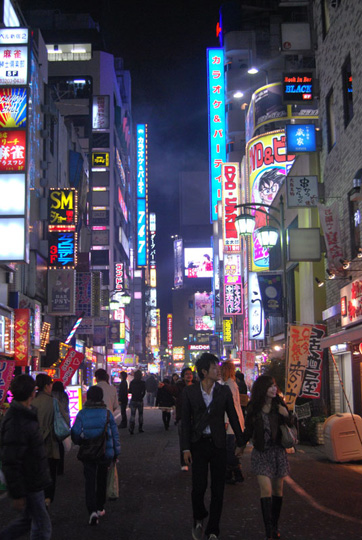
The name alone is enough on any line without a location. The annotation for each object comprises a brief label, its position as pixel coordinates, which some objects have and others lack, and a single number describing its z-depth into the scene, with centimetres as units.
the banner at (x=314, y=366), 1438
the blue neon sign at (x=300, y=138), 1948
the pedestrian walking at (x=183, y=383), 1421
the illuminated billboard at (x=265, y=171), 3253
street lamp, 1902
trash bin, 1272
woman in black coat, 661
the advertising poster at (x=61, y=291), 3104
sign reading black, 1975
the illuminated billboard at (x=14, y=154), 1984
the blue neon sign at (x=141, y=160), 9419
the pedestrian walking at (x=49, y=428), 804
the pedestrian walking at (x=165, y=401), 2127
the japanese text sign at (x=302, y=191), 1881
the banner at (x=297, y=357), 1451
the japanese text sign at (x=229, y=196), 4350
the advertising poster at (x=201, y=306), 13412
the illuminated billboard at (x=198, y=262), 14200
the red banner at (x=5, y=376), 1223
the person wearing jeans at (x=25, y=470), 505
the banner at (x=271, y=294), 2712
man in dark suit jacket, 637
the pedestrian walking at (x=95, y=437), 778
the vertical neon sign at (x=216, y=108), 5812
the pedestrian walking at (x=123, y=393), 2156
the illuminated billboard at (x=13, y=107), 1986
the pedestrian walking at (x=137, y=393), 2054
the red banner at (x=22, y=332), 2384
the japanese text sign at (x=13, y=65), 2041
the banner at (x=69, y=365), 1706
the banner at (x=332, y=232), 1563
